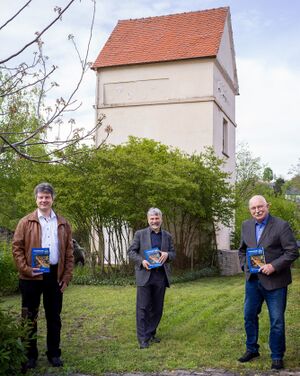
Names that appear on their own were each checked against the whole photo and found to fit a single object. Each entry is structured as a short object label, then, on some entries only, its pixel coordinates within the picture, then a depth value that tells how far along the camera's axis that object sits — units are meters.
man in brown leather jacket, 6.24
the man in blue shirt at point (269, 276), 6.32
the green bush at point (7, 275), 12.61
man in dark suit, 7.69
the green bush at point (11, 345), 5.07
